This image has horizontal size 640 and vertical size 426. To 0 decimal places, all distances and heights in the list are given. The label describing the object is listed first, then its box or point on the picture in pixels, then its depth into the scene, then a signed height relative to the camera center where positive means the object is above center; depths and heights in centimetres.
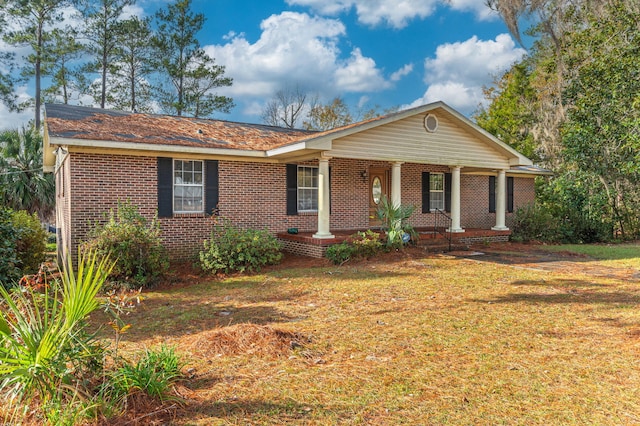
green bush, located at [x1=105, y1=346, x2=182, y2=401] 329 -136
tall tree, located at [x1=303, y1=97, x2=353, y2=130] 3466 +755
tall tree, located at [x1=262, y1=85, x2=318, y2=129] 3522 +848
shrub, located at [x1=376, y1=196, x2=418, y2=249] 1193 -38
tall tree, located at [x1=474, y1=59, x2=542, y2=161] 2694 +636
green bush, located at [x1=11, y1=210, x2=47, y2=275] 941 -80
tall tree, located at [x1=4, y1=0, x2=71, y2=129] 2611 +1107
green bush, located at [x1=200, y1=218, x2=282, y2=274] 995 -100
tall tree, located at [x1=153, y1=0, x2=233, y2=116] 2880 +959
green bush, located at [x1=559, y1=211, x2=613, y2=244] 1762 -87
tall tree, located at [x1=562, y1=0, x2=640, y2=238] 1254 +355
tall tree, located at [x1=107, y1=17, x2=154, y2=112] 2818 +961
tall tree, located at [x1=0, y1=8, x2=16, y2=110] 2686 +759
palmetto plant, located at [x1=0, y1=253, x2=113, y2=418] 296 -101
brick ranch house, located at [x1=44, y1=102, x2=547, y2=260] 1019 +114
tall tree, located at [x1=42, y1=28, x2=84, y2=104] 2739 +943
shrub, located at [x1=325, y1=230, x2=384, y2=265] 1109 -103
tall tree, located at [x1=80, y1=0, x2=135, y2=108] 2773 +1152
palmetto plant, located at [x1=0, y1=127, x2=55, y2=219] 1780 +145
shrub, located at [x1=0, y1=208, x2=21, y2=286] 757 -75
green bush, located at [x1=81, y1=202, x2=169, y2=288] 841 -80
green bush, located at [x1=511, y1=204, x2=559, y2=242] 1689 -65
